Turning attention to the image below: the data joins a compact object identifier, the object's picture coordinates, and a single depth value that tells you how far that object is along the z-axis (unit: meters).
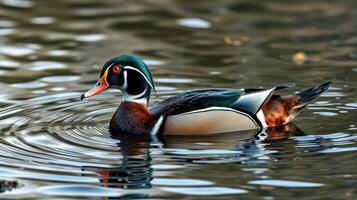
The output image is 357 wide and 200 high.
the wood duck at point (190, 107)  11.70
